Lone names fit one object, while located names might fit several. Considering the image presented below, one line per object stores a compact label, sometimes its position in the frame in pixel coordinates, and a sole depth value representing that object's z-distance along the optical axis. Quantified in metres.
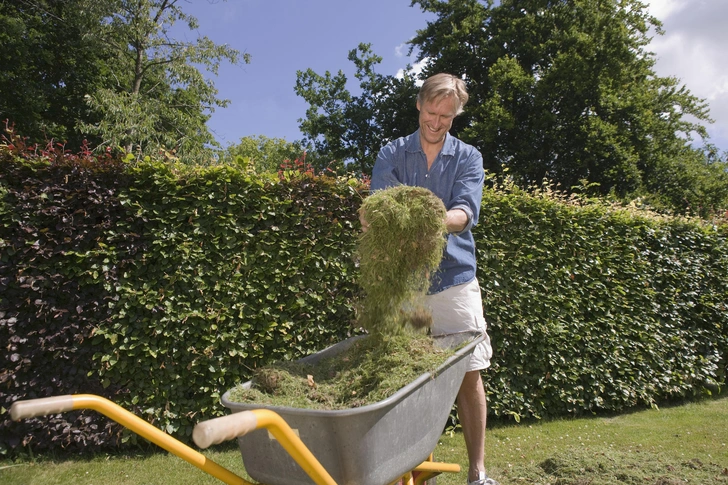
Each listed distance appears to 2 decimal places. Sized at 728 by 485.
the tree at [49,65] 14.73
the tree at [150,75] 13.02
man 2.63
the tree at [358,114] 18.72
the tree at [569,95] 15.87
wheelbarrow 1.40
